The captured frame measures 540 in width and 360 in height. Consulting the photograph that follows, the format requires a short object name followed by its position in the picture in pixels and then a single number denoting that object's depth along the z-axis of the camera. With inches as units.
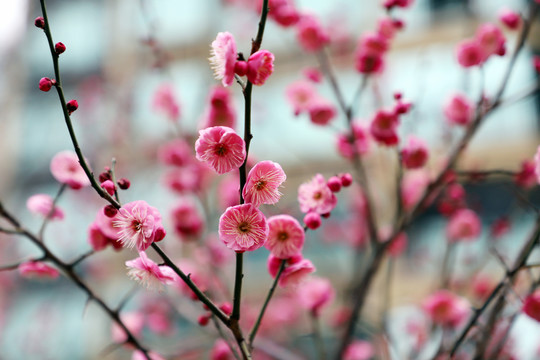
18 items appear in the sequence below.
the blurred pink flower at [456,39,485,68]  48.0
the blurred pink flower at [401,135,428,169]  47.6
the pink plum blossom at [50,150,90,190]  43.5
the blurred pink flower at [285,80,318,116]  53.2
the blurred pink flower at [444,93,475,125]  54.4
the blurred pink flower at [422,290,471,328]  49.8
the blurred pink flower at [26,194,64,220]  43.7
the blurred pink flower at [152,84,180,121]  61.8
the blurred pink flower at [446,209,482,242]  59.3
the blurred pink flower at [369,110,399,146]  46.9
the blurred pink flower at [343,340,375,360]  56.1
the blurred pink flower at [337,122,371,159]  49.1
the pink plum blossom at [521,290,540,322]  43.5
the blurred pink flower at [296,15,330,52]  53.2
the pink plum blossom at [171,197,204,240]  53.1
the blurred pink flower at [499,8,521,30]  49.1
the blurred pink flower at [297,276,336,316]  47.3
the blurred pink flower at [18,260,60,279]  43.2
